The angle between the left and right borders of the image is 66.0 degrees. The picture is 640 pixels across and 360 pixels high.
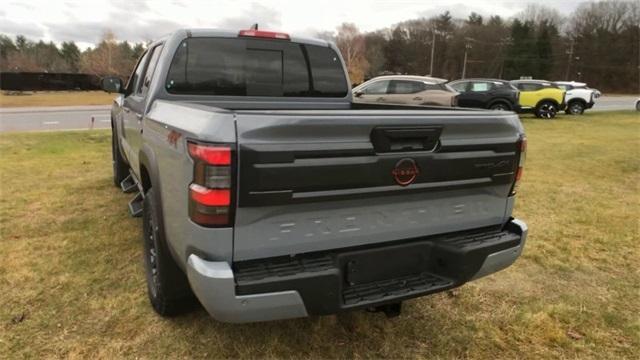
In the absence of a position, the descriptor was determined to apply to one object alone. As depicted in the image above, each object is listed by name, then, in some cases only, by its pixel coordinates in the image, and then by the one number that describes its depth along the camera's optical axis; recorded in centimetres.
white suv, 2314
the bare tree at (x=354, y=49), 7475
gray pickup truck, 219
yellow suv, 2050
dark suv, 1898
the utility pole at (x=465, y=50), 8260
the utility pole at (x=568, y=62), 7850
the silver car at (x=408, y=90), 1600
